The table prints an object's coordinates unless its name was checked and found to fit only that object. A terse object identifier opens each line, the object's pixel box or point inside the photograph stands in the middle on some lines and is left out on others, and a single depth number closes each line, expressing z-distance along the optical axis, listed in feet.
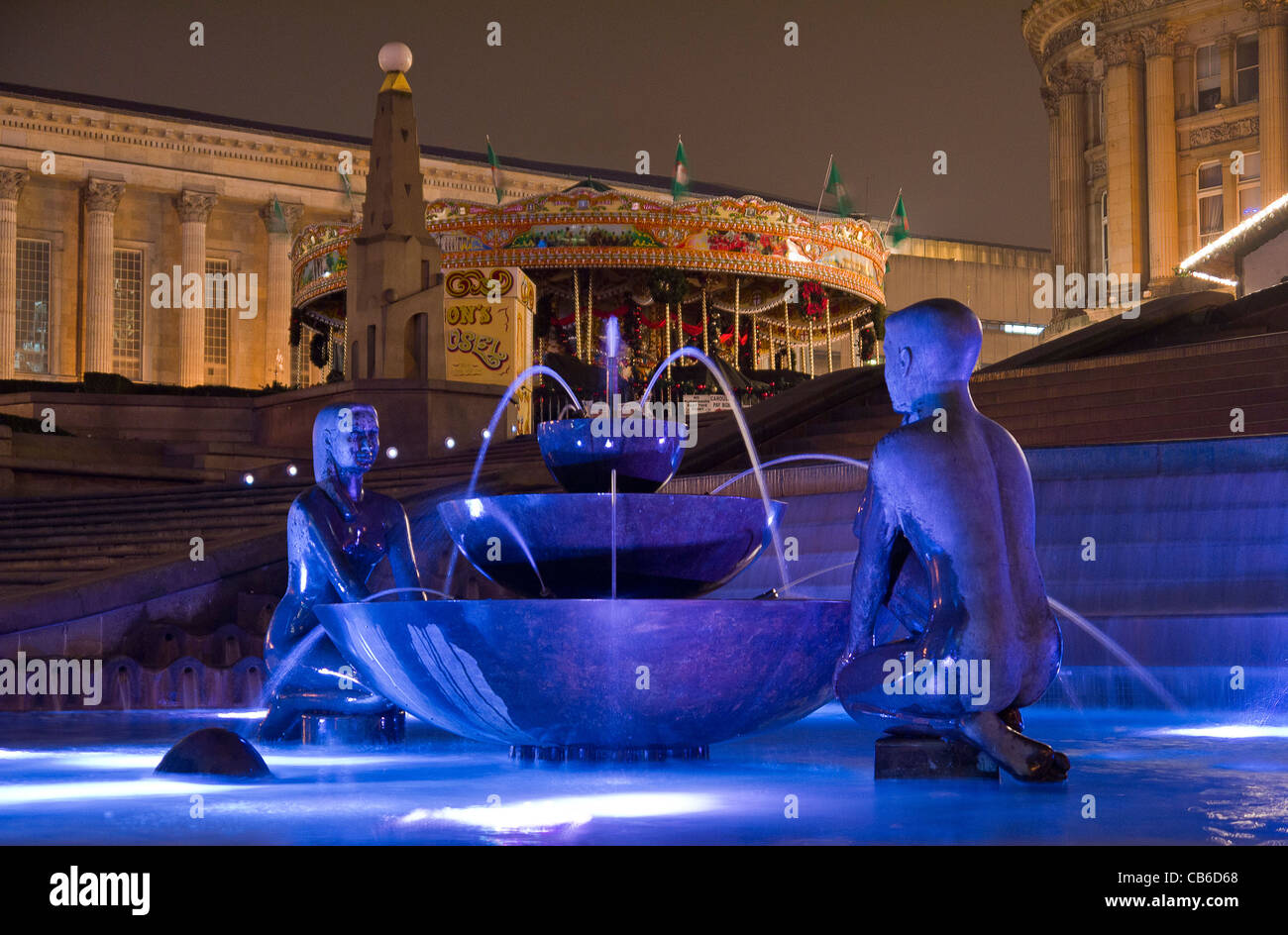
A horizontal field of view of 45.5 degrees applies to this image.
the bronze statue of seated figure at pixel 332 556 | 20.77
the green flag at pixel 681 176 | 110.42
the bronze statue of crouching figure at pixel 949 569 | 14.61
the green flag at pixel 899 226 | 123.65
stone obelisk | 73.67
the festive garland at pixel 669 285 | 97.09
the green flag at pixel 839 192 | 120.67
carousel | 95.71
